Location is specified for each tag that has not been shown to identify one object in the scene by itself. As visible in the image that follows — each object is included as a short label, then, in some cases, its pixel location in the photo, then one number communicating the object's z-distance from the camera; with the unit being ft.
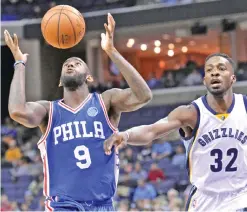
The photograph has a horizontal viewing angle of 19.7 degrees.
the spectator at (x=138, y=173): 48.82
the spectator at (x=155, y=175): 48.42
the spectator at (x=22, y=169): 56.29
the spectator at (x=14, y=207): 49.29
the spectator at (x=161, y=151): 51.60
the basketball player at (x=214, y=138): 18.49
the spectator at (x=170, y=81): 65.50
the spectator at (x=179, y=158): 49.83
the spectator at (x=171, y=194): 42.55
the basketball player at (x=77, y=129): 18.65
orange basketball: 22.08
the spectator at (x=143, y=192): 45.27
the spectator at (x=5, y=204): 49.03
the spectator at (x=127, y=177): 48.29
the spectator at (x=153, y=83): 66.33
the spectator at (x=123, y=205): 43.39
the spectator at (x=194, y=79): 62.80
